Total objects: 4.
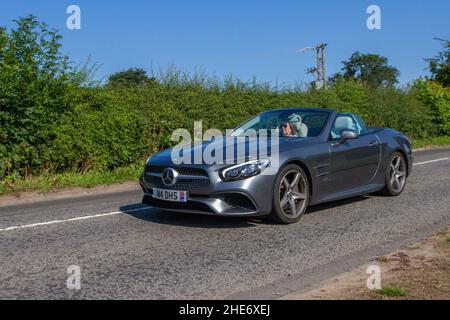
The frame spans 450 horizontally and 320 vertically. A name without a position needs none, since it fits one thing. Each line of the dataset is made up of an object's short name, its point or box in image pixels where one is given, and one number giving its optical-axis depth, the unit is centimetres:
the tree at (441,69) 3775
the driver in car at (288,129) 779
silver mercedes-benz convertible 646
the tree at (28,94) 1084
